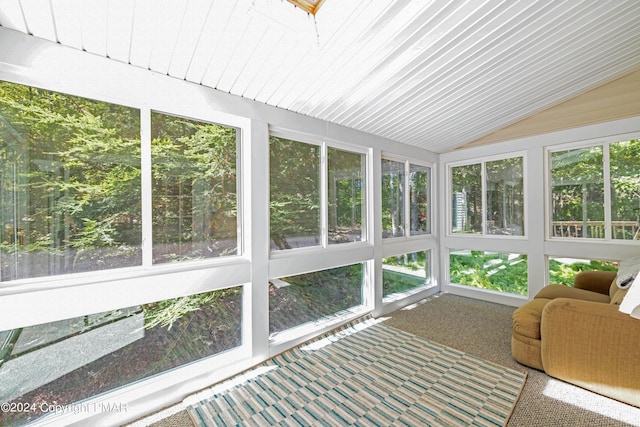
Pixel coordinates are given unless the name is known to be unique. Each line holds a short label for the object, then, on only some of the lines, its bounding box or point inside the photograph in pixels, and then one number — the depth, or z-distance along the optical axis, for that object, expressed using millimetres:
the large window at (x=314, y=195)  2707
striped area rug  1789
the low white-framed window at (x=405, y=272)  3756
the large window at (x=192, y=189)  2047
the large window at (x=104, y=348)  1579
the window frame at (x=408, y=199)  3855
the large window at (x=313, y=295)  2674
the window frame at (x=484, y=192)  3711
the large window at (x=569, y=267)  3207
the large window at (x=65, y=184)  1572
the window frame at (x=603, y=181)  3084
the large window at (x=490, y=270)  3799
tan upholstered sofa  1825
